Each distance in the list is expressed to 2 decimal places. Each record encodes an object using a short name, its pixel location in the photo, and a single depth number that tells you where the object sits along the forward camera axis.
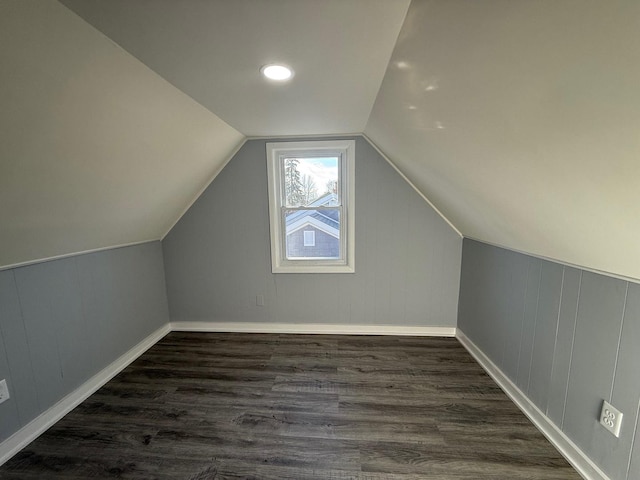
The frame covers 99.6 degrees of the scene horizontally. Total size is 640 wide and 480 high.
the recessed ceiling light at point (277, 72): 1.31
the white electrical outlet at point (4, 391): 1.50
